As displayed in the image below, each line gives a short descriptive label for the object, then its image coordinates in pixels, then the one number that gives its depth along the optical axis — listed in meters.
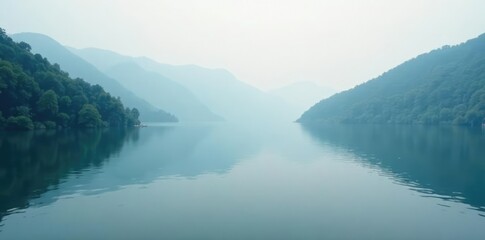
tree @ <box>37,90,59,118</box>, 95.31
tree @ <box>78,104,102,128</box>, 112.41
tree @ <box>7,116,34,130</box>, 85.50
